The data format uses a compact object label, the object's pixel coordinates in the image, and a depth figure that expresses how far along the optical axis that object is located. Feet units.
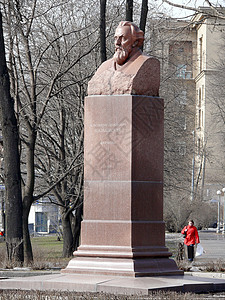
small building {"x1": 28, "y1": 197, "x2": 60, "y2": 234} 258.16
